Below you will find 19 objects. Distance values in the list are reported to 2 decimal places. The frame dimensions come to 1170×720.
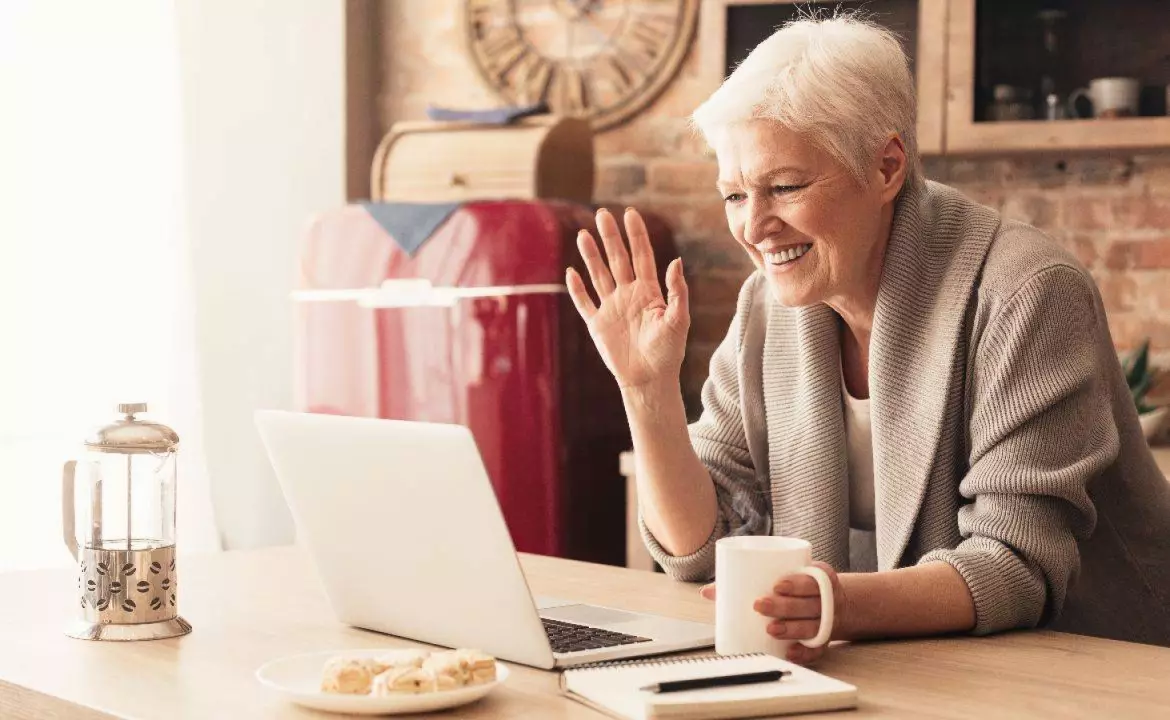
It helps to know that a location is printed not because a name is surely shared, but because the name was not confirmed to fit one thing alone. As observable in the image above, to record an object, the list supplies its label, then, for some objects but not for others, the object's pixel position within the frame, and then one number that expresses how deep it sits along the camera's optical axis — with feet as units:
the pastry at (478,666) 6.74
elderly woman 8.07
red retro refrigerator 13.83
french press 7.61
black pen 6.70
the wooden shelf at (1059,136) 12.33
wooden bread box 14.60
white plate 6.63
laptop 7.08
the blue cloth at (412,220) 14.15
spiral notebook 6.61
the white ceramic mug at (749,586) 7.25
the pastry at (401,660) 6.79
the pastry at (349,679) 6.71
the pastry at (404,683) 6.67
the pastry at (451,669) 6.70
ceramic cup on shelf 12.46
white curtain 15.08
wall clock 15.62
